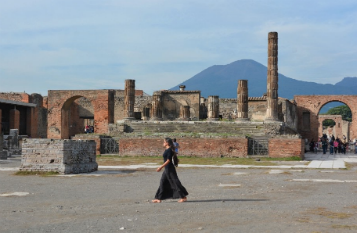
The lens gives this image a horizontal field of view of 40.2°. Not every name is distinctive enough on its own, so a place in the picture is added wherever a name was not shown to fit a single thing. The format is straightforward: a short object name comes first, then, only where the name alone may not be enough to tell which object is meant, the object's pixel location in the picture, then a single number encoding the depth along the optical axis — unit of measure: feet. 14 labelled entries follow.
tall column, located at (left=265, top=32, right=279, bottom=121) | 90.38
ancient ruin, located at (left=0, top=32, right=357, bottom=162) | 71.87
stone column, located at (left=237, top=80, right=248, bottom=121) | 96.37
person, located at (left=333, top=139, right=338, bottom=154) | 98.02
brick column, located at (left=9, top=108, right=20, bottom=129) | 98.07
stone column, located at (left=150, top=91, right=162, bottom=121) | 107.57
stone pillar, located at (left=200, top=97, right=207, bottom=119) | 136.35
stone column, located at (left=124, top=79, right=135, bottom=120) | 101.48
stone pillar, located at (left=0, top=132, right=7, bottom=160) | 68.39
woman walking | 28.27
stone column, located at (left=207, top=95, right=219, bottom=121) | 102.54
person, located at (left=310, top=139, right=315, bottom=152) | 108.15
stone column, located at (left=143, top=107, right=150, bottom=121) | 116.79
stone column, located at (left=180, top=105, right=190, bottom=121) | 112.37
